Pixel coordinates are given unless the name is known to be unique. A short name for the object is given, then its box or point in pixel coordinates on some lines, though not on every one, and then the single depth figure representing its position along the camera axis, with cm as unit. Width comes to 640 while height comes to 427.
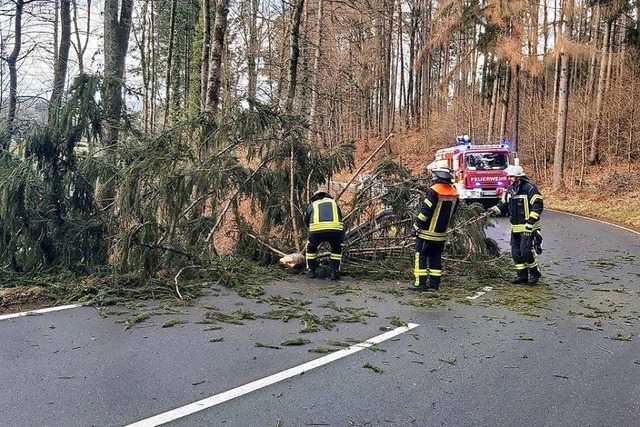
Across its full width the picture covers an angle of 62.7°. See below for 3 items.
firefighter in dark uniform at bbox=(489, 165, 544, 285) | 795
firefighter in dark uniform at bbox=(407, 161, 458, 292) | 746
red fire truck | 1797
